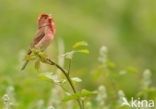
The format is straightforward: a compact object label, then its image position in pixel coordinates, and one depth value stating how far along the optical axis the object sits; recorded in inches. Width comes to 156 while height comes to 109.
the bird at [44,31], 367.9
